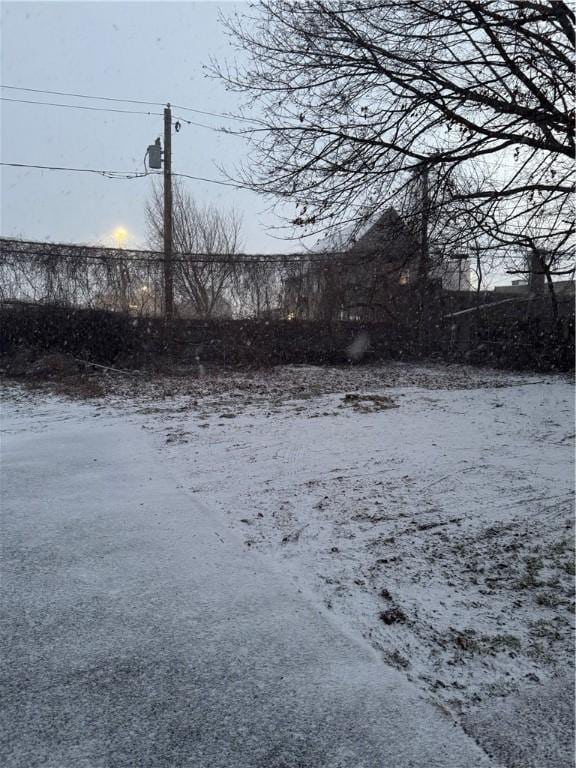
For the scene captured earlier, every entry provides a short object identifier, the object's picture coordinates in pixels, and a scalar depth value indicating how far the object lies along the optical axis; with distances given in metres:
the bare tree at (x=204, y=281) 14.96
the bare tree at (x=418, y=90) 4.22
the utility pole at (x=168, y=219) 13.80
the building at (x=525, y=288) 12.21
